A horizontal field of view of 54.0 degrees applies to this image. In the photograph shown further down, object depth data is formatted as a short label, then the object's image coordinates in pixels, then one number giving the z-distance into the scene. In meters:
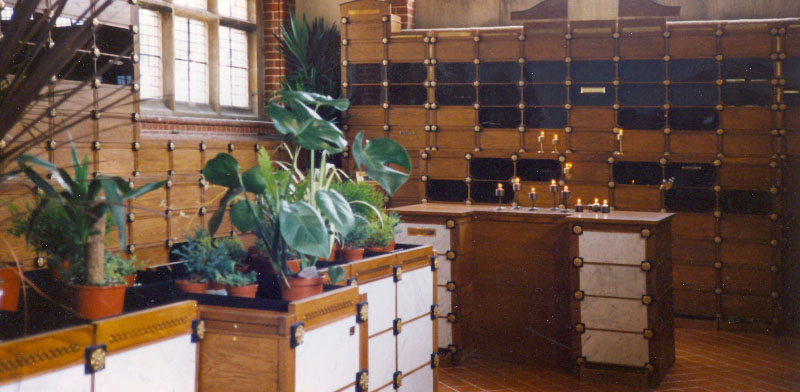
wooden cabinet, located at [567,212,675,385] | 4.95
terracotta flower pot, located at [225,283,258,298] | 2.87
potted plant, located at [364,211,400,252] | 3.95
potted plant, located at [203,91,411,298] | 2.77
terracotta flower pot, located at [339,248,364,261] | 3.73
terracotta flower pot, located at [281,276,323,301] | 2.92
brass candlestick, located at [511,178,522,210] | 5.89
